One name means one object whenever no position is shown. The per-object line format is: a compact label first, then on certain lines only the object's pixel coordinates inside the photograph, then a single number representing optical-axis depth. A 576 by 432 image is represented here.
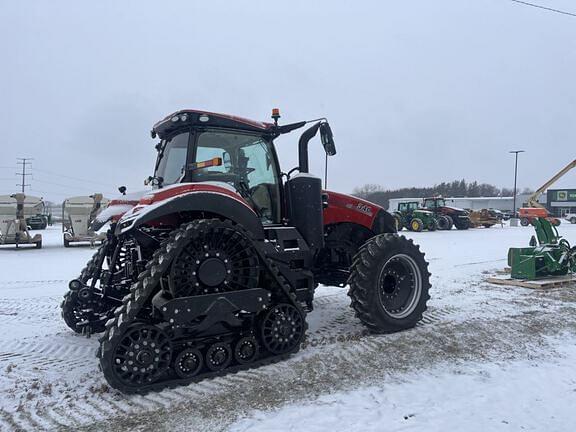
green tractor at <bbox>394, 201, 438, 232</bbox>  28.37
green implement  8.88
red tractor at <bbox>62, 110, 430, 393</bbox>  3.83
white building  78.50
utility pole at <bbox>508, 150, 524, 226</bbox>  52.28
